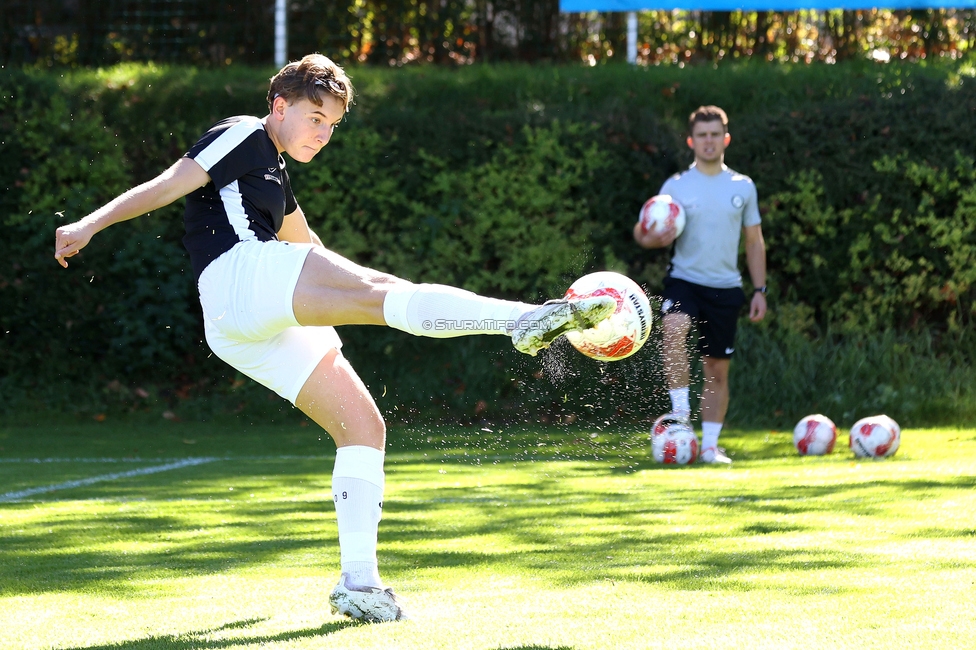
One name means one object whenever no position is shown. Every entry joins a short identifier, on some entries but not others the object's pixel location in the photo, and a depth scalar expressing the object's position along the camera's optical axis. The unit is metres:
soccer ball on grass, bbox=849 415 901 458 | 15.28
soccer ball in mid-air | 8.01
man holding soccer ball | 15.99
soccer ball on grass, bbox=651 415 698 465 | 15.25
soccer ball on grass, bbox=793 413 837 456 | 15.87
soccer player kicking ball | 7.52
